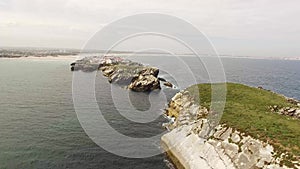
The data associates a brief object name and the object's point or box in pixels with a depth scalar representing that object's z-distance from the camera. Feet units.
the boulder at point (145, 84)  283.38
